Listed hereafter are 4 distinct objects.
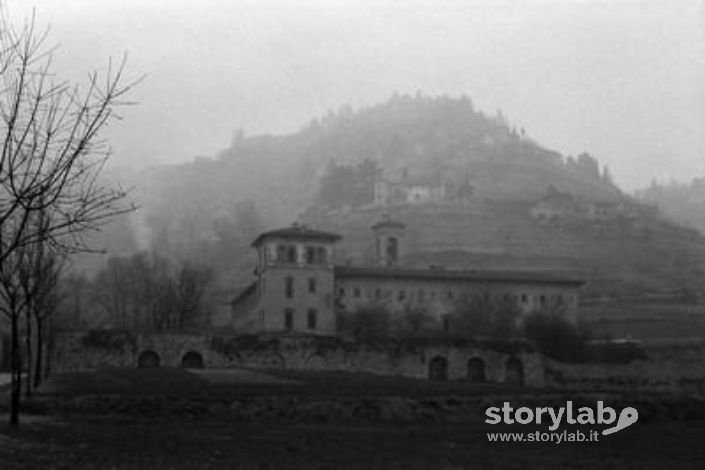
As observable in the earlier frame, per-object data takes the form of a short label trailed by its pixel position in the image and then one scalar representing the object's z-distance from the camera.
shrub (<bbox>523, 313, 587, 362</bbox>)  76.75
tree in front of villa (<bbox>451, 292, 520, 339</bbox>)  86.81
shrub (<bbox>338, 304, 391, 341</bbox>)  85.00
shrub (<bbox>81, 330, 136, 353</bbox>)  67.00
